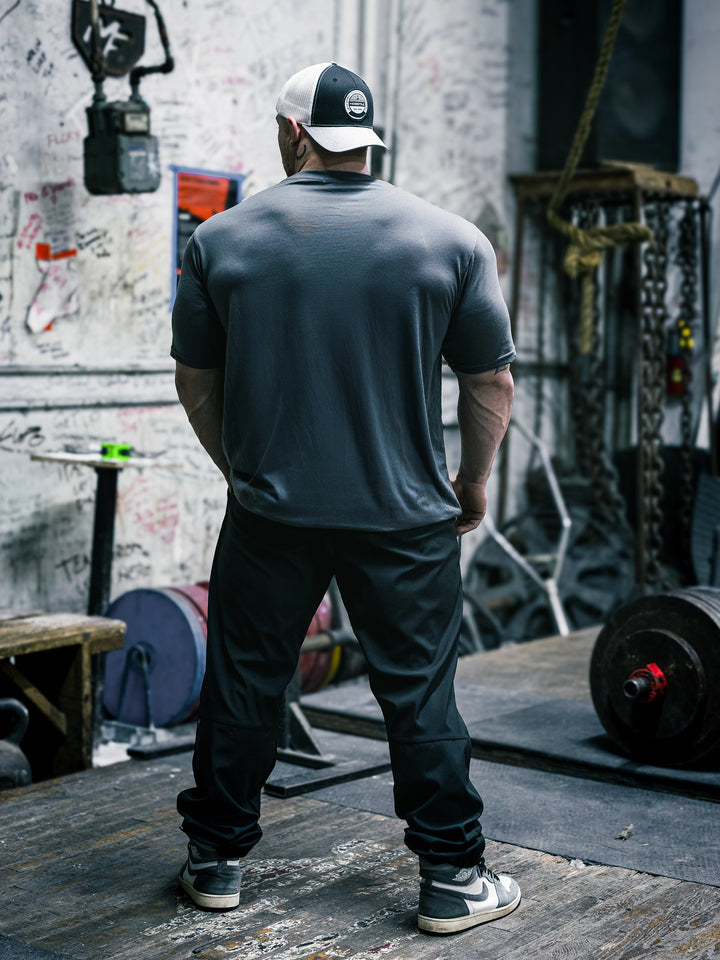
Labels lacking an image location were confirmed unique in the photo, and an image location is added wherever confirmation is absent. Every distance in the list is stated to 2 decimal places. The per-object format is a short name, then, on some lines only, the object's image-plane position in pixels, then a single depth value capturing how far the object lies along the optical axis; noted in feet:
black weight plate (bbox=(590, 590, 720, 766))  10.87
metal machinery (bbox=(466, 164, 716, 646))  19.08
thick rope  18.37
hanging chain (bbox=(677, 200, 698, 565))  20.03
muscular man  7.30
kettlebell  10.86
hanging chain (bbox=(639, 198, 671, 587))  19.05
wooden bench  11.64
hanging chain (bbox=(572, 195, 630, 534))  19.63
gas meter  12.67
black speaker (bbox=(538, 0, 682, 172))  19.56
